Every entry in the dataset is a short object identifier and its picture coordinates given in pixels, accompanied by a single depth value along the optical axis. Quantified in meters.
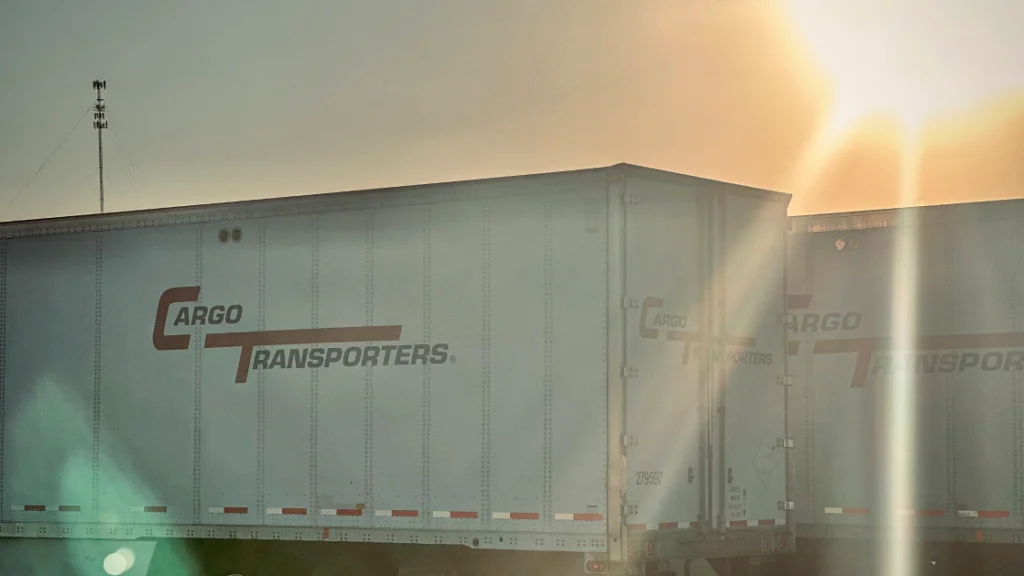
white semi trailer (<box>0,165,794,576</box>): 13.54
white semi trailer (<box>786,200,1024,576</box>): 16.06
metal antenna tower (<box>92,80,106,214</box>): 47.12
